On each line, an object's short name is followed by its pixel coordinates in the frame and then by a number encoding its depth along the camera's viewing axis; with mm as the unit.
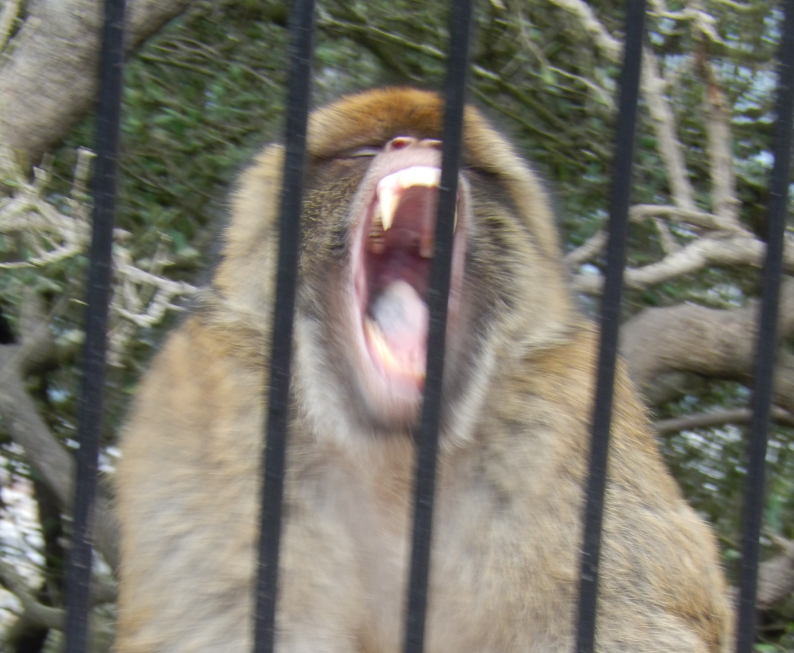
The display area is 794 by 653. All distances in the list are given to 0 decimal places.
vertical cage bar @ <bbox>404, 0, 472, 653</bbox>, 1480
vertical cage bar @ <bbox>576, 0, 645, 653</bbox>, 1494
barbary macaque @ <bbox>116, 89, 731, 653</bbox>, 1659
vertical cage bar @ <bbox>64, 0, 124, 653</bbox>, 1474
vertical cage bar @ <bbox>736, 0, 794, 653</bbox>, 1504
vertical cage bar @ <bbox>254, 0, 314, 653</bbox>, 1482
